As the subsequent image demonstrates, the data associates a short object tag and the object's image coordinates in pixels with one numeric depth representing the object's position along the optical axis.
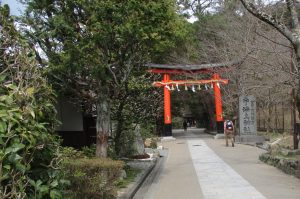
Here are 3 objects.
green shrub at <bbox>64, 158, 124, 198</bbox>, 8.70
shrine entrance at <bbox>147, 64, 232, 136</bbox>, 37.06
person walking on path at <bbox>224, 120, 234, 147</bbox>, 28.14
